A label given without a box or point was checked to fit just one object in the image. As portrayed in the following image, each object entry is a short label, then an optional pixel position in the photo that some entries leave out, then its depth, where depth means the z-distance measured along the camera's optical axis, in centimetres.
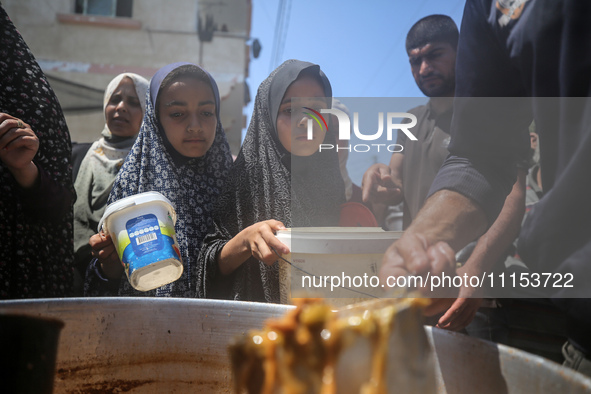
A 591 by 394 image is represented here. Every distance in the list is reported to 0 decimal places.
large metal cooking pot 61
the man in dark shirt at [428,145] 107
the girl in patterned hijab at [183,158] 130
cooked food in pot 31
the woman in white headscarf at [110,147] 162
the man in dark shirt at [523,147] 56
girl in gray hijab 116
